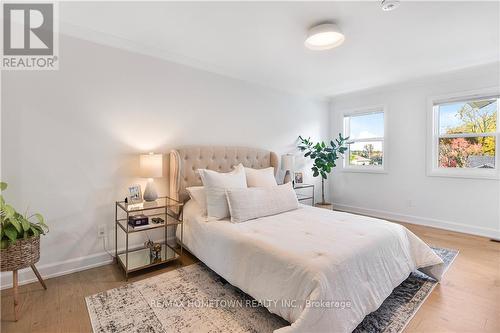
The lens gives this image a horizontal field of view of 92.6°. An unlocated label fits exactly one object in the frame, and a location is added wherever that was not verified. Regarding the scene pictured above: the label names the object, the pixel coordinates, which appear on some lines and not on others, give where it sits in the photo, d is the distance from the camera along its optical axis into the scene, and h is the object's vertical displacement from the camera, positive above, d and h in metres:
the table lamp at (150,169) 2.56 -0.05
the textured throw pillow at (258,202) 2.34 -0.38
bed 1.40 -0.69
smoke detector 1.89 +1.30
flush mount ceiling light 2.20 +1.24
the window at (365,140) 4.46 +0.50
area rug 1.62 -1.09
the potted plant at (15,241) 1.69 -0.57
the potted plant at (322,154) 4.46 +0.21
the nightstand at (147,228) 2.33 -0.65
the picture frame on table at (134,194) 2.59 -0.33
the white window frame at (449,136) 3.31 +0.43
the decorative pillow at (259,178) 3.00 -0.17
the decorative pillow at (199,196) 2.61 -0.35
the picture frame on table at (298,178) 4.55 -0.24
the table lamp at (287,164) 4.07 +0.02
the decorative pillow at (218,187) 2.43 -0.24
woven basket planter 1.70 -0.67
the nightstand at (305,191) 4.55 -0.52
